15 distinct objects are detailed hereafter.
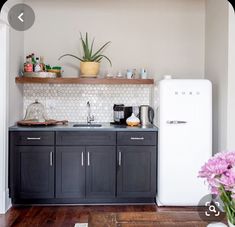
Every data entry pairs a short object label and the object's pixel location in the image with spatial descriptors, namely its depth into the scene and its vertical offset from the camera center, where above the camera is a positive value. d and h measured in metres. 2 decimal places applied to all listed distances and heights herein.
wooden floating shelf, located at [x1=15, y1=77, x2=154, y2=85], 4.17 +0.40
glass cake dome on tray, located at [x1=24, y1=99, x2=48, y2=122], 4.37 -0.01
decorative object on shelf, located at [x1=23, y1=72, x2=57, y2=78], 4.18 +0.48
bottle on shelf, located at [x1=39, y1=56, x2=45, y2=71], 4.29 +0.64
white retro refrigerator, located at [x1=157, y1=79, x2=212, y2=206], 3.78 -0.25
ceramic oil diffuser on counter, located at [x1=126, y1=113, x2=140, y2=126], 4.17 -0.12
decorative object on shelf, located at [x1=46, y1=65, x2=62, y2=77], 4.30 +0.56
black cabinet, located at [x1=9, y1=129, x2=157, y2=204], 3.84 -0.66
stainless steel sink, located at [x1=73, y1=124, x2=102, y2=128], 4.07 -0.18
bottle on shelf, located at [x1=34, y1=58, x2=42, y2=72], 4.24 +0.56
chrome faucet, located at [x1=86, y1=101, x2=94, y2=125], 4.43 -0.07
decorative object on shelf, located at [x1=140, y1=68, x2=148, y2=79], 4.40 +0.51
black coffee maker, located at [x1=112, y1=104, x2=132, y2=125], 4.38 -0.03
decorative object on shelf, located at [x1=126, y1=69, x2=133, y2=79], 4.37 +0.51
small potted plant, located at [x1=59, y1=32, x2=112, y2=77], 4.25 +0.65
